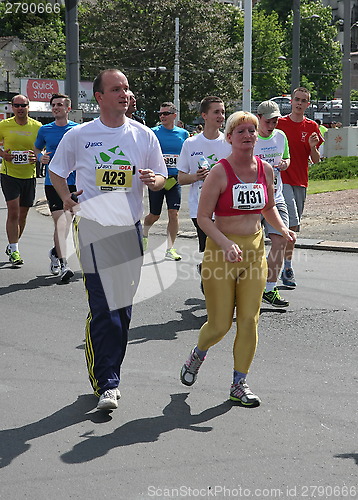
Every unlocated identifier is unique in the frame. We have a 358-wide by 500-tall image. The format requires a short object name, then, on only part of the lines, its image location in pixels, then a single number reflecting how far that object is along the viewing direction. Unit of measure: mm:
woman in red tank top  5293
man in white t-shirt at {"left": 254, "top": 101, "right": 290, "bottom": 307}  8180
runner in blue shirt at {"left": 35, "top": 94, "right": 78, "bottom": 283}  9789
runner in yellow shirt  10609
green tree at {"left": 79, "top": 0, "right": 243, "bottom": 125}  57406
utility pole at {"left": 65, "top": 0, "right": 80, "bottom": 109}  18125
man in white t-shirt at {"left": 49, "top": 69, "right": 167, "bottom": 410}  5258
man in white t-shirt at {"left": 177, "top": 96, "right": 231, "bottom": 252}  7977
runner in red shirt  9078
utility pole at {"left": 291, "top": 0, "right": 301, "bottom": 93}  25153
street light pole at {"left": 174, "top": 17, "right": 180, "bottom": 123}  53812
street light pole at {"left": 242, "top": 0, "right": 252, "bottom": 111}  20203
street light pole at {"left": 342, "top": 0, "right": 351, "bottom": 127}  26016
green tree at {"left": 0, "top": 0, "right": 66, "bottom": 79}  63062
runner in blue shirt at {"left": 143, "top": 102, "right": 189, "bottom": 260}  10930
